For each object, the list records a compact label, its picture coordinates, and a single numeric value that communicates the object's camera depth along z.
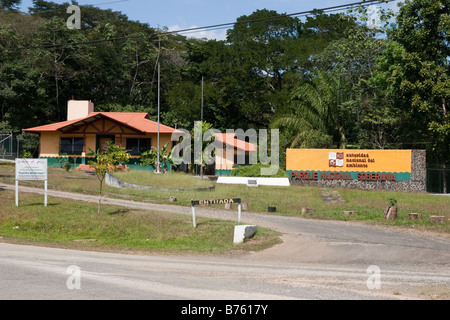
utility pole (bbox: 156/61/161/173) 37.98
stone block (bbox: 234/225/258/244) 14.84
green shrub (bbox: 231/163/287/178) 38.06
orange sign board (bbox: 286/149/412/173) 35.88
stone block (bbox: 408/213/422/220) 19.12
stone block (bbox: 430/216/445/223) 18.34
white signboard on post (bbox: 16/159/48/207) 20.70
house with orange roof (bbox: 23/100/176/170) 42.19
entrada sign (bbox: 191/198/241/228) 16.23
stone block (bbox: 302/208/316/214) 21.77
